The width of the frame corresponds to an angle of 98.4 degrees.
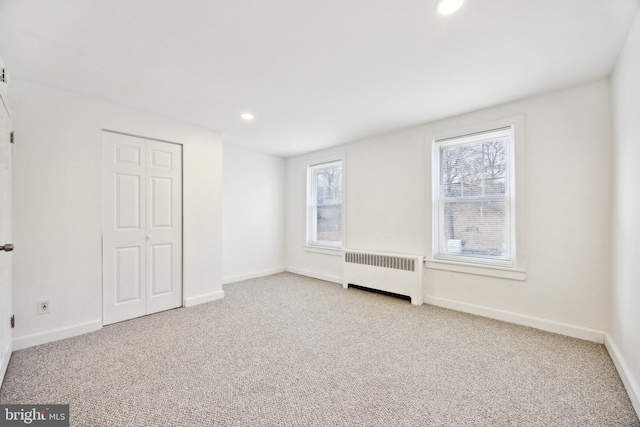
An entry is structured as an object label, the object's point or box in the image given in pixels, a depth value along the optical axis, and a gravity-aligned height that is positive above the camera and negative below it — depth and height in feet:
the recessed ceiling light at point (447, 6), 5.23 +4.01
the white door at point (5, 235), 6.34 -0.53
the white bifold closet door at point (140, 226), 9.72 -0.47
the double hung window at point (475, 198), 10.03 +0.61
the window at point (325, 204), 16.05 +0.61
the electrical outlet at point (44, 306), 8.27 -2.80
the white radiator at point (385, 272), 11.82 -2.73
